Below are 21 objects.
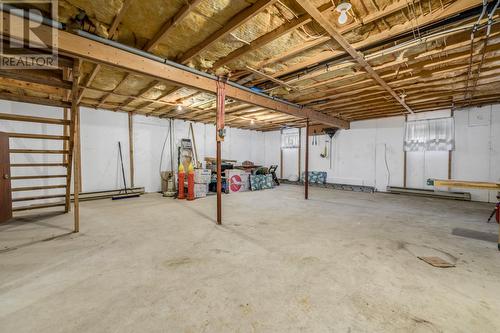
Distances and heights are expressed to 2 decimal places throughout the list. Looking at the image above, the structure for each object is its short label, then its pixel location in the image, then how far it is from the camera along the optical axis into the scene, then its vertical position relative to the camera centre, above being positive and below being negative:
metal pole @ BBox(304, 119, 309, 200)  6.28 -0.51
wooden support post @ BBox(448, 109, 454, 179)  6.63 +0.12
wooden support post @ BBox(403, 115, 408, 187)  7.47 -0.01
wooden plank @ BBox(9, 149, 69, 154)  3.48 +0.18
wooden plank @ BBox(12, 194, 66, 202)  3.79 -0.67
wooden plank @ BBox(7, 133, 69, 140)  3.42 +0.43
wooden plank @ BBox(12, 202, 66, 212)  3.78 -0.83
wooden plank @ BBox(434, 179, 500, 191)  2.84 -0.30
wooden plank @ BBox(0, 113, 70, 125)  3.13 +0.67
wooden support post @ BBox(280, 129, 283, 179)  10.93 +0.04
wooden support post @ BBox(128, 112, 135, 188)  7.11 +0.59
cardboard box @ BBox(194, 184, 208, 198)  6.56 -0.87
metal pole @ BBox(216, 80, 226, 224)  3.93 +0.80
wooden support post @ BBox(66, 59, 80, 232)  2.94 +0.53
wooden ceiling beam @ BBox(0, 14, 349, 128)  2.29 +1.38
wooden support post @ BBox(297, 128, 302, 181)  10.14 +0.63
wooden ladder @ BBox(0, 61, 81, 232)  3.11 +0.43
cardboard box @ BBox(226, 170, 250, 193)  7.57 -0.63
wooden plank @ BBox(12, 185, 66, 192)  3.63 -0.46
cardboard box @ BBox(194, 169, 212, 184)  6.56 -0.41
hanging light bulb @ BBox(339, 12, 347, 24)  2.06 +1.44
